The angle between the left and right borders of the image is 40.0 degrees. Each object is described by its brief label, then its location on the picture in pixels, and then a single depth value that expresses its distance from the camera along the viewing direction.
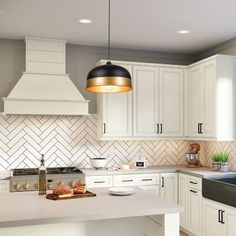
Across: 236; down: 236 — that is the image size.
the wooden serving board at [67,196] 2.64
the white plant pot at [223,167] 4.46
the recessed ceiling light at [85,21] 3.94
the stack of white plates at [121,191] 2.82
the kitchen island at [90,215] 2.19
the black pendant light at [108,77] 2.54
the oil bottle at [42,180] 2.74
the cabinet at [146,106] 4.81
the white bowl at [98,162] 4.72
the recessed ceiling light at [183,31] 4.36
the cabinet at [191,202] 4.35
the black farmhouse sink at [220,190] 3.58
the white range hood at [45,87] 4.41
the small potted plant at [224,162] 4.47
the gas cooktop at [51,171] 4.27
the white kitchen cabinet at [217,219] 3.63
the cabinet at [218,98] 4.44
